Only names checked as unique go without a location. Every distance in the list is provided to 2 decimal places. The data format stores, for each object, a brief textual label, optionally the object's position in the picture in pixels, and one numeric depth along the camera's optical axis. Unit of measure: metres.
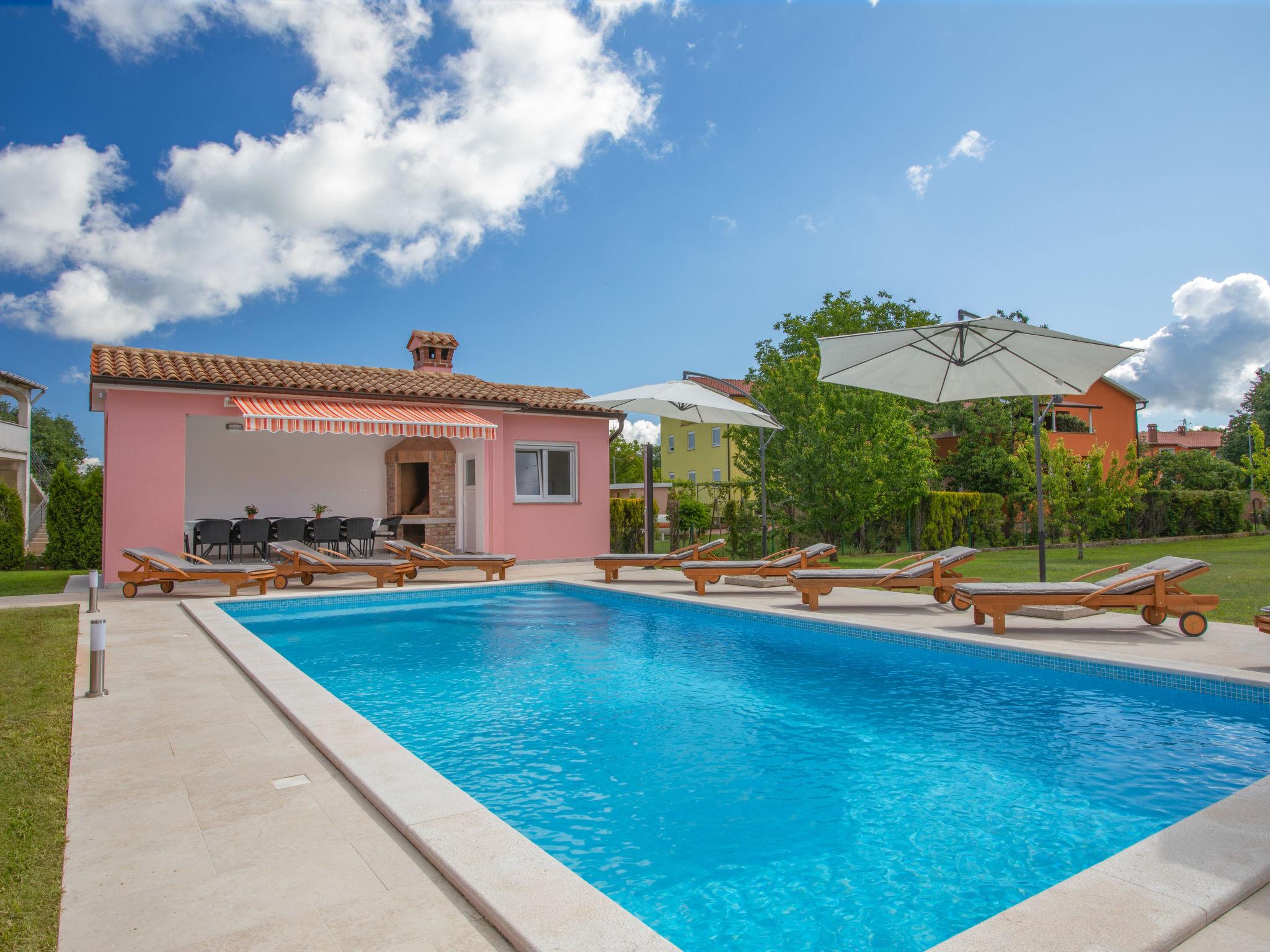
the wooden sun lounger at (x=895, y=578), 12.31
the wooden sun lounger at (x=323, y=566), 15.97
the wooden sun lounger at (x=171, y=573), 14.41
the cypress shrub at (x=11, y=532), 25.36
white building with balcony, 36.81
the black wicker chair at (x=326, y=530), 20.75
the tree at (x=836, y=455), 21.41
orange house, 41.56
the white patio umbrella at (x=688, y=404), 17.45
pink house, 16.72
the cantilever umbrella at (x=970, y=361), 11.69
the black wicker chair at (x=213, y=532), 19.36
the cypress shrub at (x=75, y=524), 23.70
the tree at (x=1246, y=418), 67.12
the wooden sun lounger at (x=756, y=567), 14.66
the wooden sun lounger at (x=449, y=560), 17.11
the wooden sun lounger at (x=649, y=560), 16.89
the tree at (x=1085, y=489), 21.67
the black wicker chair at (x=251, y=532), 19.86
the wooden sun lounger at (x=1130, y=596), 9.71
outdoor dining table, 21.11
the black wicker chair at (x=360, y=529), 20.75
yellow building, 62.06
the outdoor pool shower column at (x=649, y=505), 20.58
